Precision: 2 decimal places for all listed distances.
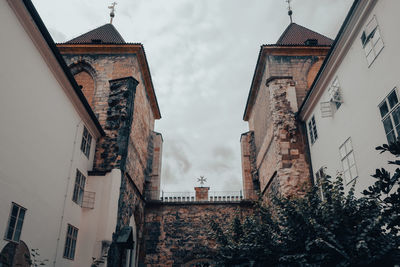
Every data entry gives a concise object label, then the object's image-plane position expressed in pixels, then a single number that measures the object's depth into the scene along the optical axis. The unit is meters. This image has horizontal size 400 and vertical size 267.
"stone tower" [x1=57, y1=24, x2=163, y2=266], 15.48
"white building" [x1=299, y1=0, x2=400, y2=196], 9.06
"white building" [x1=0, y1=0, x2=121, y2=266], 9.05
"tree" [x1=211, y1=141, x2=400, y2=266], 6.24
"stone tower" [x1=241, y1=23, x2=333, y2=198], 15.87
